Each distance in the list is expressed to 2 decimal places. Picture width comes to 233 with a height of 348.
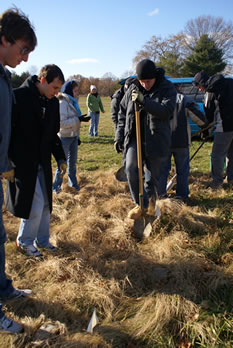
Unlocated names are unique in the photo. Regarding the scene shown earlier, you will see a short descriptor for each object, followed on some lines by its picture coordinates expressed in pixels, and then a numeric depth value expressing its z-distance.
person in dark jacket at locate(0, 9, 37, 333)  1.80
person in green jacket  10.91
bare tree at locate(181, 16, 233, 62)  37.56
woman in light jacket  4.48
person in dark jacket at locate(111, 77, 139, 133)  4.82
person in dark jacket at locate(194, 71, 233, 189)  4.56
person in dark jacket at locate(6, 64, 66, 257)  2.54
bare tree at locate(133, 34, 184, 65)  38.50
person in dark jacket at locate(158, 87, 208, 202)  4.17
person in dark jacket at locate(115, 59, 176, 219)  3.10
